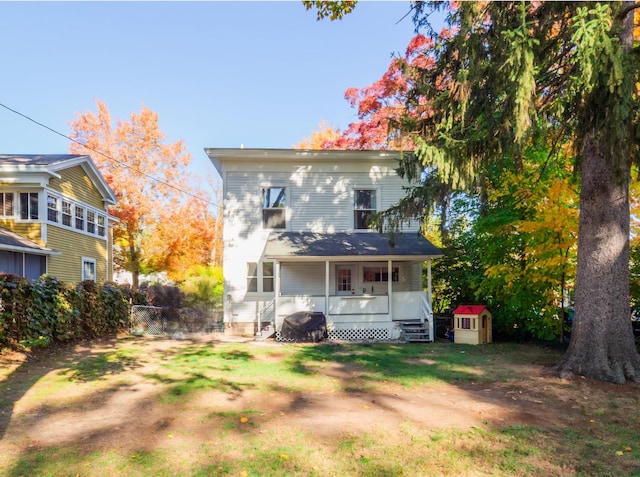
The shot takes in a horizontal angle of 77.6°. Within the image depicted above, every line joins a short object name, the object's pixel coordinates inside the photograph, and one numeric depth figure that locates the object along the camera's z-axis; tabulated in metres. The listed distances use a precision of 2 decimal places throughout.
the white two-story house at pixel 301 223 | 14.81
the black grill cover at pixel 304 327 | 12.51
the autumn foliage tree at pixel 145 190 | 22.72
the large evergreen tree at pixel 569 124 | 5.84
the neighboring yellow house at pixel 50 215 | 14.66
